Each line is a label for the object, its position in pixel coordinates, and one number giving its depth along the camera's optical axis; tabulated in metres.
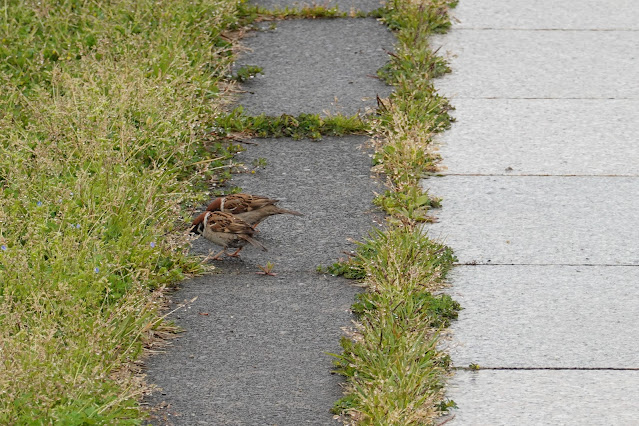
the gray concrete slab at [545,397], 9.11
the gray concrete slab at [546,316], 10.11
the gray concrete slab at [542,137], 14.49
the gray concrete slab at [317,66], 16.39
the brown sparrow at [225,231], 12.00
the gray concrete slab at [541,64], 17.05
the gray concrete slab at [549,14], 20.06
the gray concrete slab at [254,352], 9.27
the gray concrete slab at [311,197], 12.37
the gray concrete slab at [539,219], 12.23
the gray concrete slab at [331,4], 20.89
